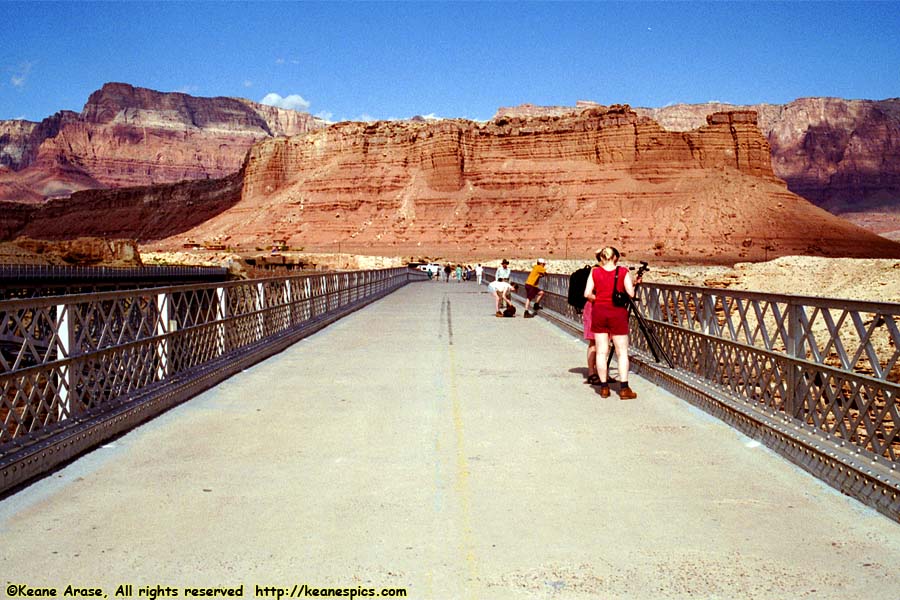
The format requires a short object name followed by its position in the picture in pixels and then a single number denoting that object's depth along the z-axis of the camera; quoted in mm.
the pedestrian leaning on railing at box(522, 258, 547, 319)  27016
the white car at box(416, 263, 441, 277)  81406
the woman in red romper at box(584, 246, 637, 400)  10664
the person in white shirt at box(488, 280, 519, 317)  27000
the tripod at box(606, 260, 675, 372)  12562
